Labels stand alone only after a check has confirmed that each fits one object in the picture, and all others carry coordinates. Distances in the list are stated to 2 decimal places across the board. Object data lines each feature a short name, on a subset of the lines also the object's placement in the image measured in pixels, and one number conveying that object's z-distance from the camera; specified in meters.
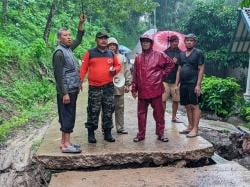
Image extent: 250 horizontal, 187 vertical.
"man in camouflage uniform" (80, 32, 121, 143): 3.96
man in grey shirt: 3.58
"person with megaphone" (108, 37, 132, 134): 4.37
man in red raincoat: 4.11
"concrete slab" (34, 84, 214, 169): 3.66
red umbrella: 5.89
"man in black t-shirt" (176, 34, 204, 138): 4.31
